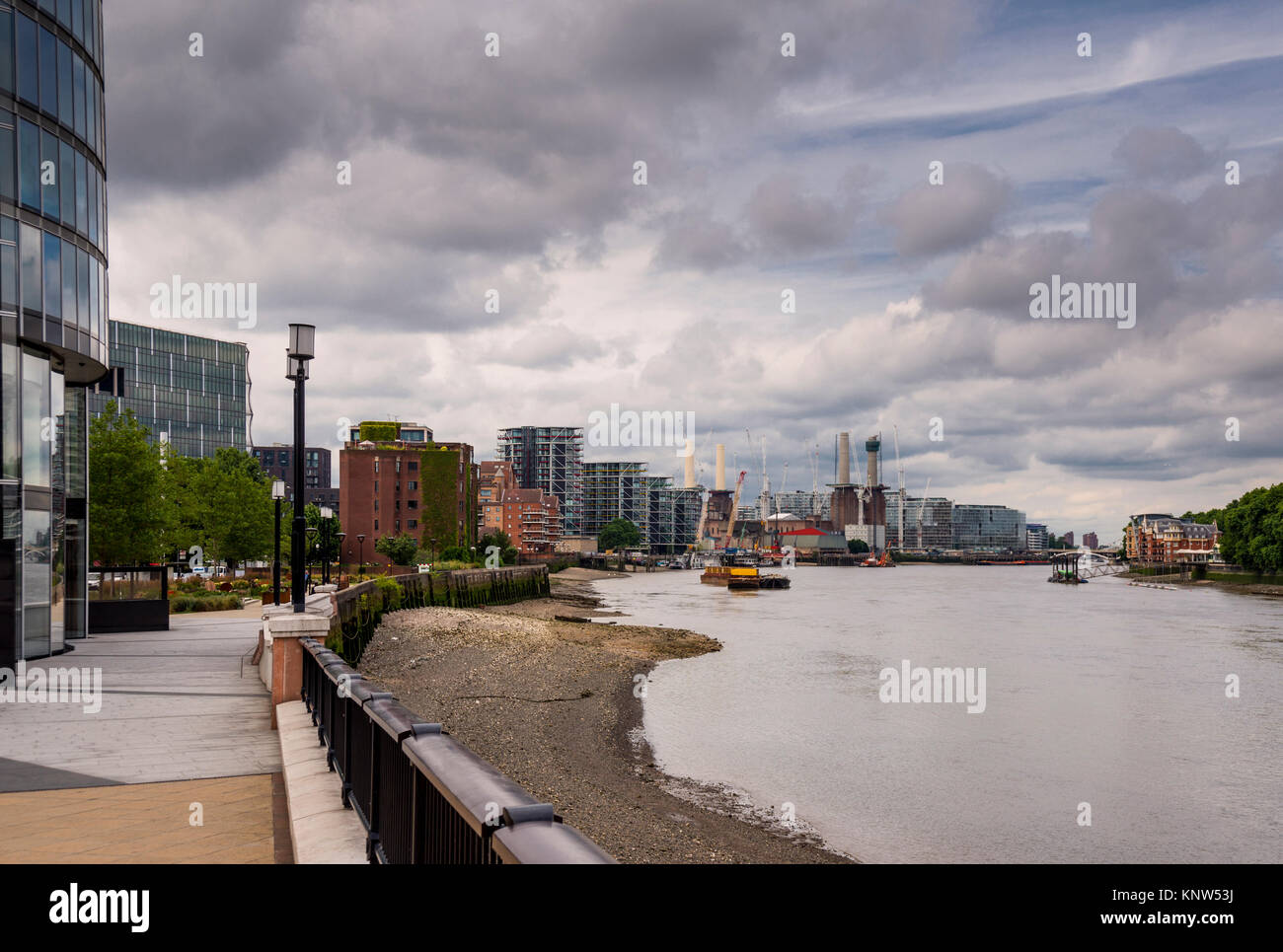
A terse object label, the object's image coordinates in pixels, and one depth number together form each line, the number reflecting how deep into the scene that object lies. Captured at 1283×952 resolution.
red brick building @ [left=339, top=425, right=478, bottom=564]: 138.38
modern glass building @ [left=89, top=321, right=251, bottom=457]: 171.25
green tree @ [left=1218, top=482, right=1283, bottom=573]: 142.00
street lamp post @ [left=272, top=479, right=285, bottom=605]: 35.53
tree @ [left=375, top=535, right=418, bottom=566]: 115.56
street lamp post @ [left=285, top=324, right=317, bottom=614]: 16.57
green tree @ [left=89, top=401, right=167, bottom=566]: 38.47
